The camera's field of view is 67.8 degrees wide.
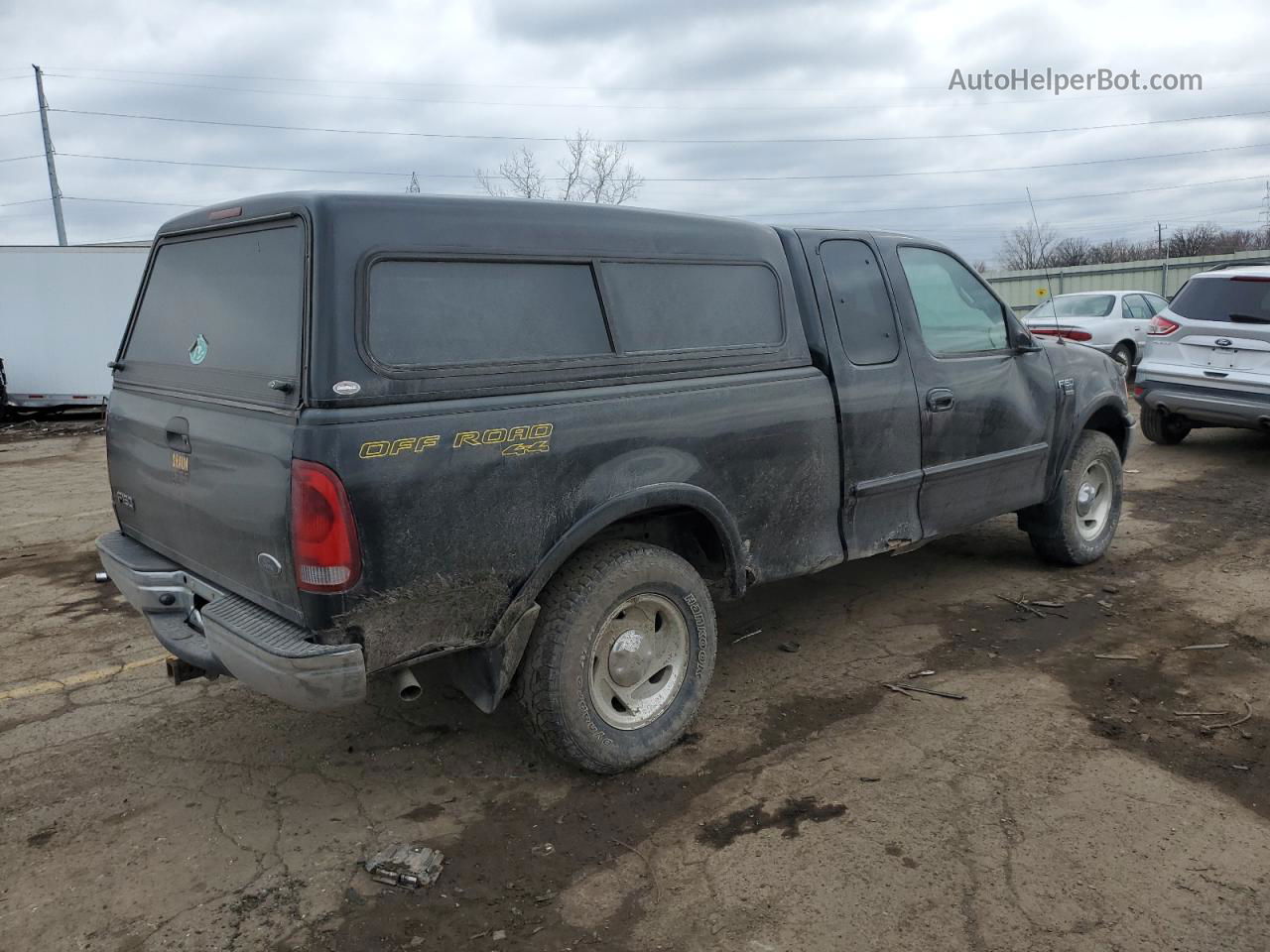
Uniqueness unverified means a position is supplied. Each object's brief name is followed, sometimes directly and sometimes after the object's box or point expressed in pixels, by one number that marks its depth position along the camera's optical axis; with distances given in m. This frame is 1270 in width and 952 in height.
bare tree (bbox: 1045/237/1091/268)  45.56
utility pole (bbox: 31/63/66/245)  34.38
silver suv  8.44
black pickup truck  2.90
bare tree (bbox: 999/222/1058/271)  40.72
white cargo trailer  17.22
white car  15.68
